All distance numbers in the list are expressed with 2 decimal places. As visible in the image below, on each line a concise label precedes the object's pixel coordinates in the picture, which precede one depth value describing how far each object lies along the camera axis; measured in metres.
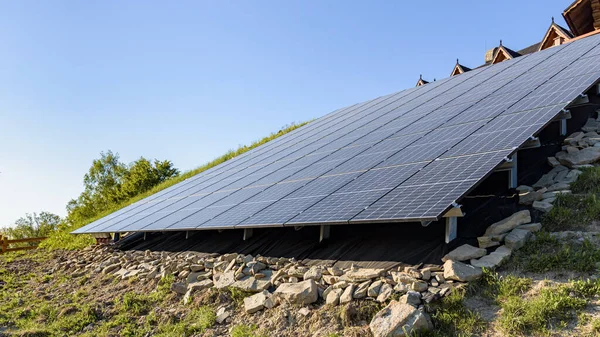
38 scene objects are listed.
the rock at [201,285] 7.74
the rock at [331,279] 6.26
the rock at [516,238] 5.86
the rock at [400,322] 4.76
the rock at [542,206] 6.66
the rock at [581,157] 8.07
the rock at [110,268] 10.98
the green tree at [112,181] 42.81
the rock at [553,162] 8.32
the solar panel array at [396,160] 6.45
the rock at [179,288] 7.94
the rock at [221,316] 6.50
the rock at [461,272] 5.33
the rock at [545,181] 7.67
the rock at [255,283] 6.95
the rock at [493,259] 5.55
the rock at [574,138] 8.89
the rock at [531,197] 7.12
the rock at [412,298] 5.12
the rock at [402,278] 5.54
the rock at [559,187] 7.32
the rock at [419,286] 5.37
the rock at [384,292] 5.39
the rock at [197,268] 8.61
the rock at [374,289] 5.55
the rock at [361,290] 5.64
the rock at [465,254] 5.78
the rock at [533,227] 6.19
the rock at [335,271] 6.43
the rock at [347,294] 5.63
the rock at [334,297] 5.74
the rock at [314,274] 6.59
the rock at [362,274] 5.93
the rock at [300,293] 6.02
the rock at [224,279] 7.41
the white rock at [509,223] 6.29
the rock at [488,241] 6.04
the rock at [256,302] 6.36
